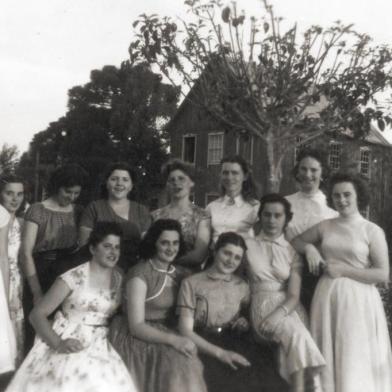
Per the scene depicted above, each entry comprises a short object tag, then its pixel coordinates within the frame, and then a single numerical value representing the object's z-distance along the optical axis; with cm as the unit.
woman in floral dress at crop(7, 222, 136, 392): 399
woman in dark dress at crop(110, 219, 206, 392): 411
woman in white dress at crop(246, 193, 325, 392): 434
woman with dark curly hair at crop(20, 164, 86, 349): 499
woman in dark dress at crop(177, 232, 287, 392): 436
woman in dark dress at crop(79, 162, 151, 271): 493
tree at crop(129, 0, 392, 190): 1025
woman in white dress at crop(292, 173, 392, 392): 454
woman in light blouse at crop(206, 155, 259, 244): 520
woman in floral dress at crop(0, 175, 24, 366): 507
